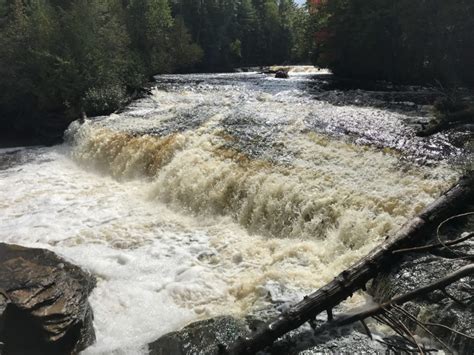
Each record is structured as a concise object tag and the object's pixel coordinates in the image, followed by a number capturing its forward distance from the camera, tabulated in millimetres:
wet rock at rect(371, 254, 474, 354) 4172
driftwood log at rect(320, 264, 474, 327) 3448
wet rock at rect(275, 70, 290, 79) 26470
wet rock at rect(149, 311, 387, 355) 4227
